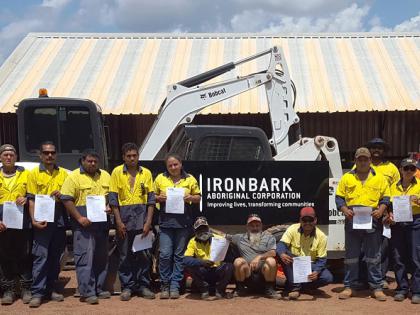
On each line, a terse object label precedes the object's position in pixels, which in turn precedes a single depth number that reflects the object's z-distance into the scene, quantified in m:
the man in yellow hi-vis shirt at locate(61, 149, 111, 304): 6.70
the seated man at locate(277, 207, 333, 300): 7.01
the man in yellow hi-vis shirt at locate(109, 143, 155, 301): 6.88
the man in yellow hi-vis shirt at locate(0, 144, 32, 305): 6.73
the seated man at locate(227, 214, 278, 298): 7.05
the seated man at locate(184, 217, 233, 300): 7.05
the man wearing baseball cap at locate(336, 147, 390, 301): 6.89
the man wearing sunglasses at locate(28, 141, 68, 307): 6.72
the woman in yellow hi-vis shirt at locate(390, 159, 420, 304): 6.81
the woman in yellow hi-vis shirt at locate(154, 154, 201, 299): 7.03
